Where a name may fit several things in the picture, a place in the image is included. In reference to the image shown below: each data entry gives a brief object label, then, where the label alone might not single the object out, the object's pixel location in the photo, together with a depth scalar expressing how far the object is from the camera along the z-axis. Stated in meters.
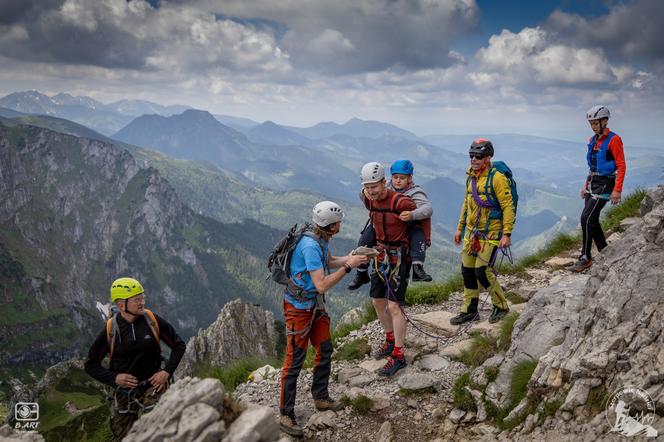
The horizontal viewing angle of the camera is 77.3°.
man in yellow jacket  9.67
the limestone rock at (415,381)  8.39
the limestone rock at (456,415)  7.24
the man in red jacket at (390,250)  8.80
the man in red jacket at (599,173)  11.61
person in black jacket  7.73
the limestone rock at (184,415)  5.21
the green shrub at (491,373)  7.53
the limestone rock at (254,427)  5.18
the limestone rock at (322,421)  7.91
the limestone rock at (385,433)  7.29
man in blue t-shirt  7.56
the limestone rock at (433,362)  9.23
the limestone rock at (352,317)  13.52
